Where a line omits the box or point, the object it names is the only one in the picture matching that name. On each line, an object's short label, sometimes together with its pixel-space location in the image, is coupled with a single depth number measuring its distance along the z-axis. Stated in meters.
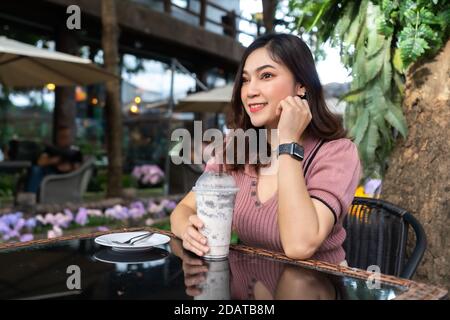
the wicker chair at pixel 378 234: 1.72
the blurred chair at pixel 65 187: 4.95
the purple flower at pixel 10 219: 3.67
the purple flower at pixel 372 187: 2.80
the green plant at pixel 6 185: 7.88
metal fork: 1.37
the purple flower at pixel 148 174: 9.26
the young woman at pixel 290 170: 1.31
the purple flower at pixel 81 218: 4.15
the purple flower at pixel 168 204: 5.27
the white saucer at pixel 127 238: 1.32
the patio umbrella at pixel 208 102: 7.64
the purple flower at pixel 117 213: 4.48
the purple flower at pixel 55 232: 3.67
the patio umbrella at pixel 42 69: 4.57
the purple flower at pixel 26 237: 3.53
